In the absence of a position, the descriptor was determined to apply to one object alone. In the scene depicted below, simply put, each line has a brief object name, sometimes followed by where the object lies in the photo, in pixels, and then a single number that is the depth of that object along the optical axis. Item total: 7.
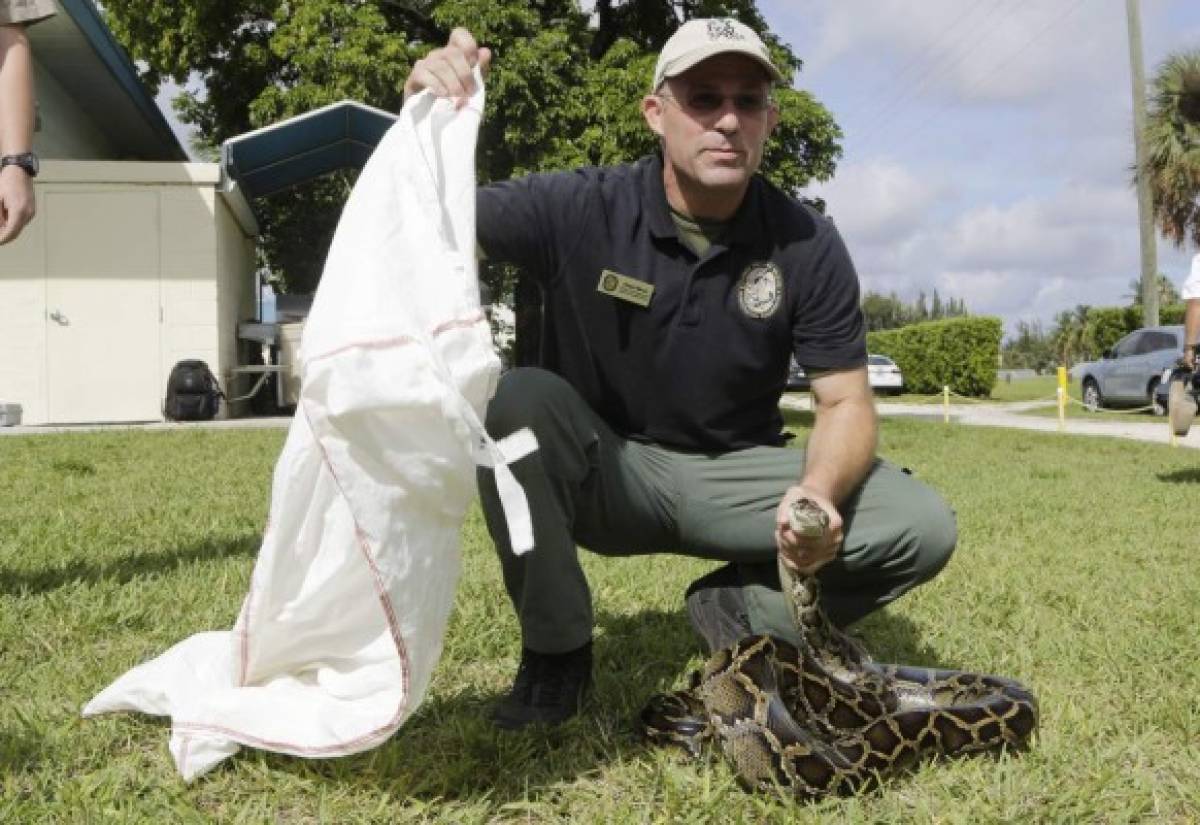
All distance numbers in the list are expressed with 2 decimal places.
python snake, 2.76
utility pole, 27.73
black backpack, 15.73
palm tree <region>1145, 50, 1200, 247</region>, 27.89
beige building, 15.65
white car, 40.94
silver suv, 23.23
